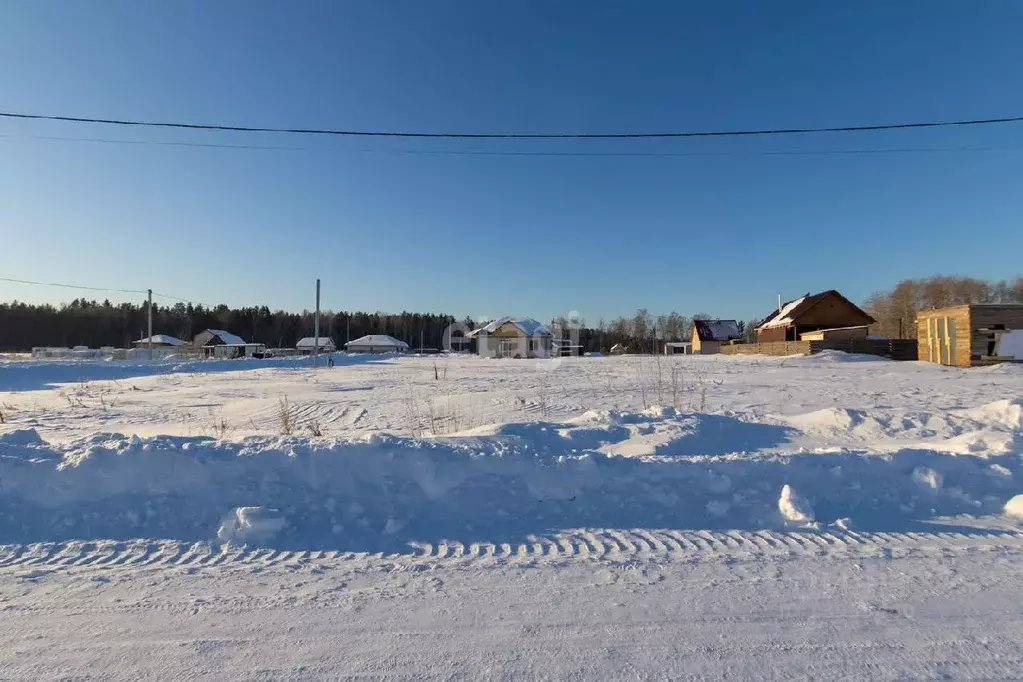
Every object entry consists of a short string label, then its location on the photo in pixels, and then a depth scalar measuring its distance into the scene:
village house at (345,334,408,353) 84.69
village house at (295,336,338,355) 67.18
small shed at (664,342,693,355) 70.62
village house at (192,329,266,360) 56.75
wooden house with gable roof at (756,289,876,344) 45.47
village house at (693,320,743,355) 63.88
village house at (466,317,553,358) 55.69
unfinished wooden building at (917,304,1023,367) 22.80
